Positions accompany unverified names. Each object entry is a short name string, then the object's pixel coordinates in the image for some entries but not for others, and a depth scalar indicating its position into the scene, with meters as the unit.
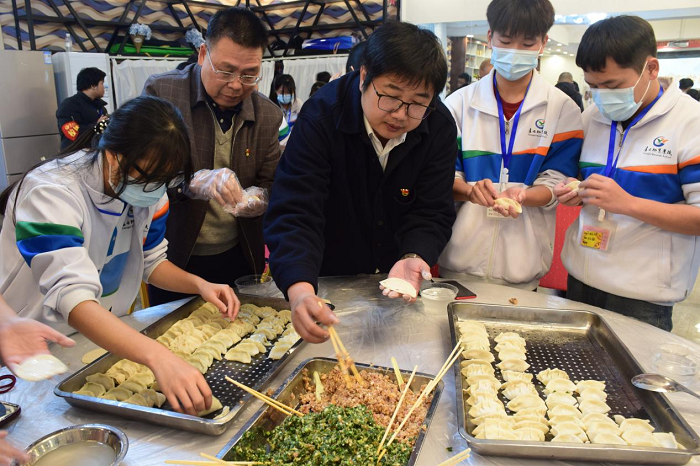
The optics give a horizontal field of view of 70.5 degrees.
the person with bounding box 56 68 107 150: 6.35
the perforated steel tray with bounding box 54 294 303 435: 1.28
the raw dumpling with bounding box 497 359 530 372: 1.63
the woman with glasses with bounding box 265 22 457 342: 1.71
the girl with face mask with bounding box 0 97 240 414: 1.42
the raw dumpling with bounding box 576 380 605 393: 1.52
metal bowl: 1.13
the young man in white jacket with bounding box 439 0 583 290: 2.27
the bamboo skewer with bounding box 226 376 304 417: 1.35
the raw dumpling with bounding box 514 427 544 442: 1.28
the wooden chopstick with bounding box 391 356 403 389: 1.50
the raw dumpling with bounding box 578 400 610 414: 1.42
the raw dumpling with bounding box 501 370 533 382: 1.55
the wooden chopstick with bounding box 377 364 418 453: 1.23
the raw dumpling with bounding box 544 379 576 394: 1.52
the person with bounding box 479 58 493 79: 5.41
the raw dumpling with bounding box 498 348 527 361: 1.67
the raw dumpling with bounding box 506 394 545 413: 1.43
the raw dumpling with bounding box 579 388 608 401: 1.47
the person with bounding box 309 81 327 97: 6.68
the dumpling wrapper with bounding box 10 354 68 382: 1.13
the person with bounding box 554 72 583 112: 4.41
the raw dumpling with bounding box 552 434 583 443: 1.28
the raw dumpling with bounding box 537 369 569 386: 1.58
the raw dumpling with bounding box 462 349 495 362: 1.67
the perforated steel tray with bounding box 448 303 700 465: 1.18
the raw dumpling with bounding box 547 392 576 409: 1.44
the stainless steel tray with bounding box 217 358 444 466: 1.21
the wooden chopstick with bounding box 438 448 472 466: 1.13
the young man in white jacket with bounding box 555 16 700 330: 2.01
